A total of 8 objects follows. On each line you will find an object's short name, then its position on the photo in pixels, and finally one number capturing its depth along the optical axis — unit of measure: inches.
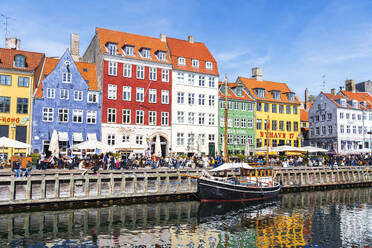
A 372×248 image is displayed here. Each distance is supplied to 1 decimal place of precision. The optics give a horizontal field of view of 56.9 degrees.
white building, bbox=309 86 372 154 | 2610.7
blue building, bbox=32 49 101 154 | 1695.4
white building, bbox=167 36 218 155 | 2047.2
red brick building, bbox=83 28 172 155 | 1860.2
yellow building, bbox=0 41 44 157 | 1627.0
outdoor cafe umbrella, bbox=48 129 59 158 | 1364.4
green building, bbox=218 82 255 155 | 2242.9
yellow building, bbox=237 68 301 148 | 2420.0
